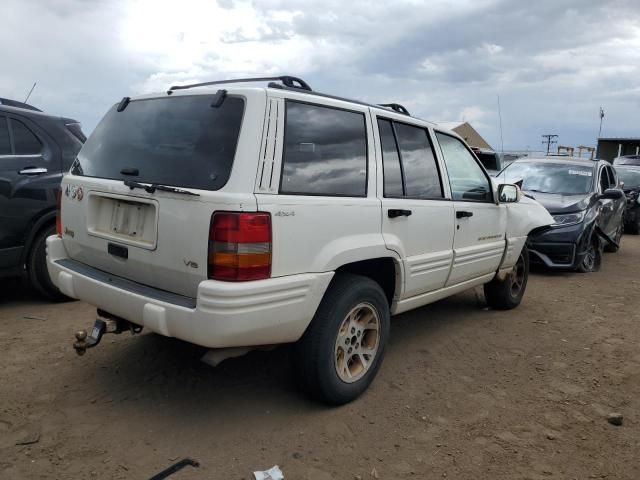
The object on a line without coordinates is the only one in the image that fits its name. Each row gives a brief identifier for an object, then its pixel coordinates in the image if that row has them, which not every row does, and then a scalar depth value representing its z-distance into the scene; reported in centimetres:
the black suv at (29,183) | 471
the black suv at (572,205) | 744
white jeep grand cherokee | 255
